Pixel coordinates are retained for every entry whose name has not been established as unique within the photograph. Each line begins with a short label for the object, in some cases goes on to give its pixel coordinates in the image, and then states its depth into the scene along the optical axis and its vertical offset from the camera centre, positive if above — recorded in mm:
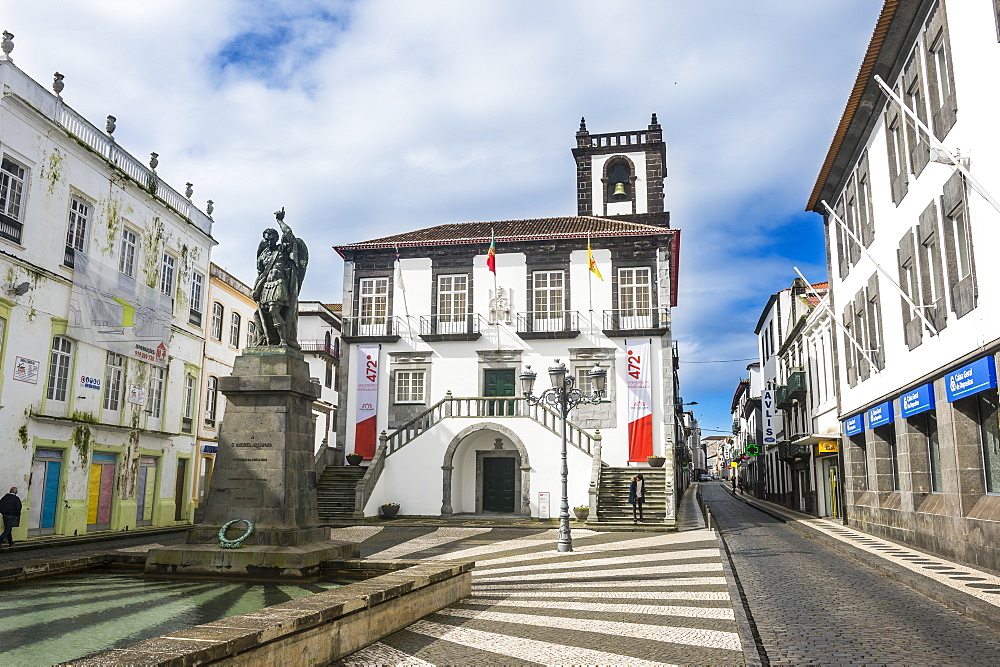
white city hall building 25828 +4247
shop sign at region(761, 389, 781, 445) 42125 +3215
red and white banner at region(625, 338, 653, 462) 27031 +2617
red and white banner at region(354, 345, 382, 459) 29047 +2520
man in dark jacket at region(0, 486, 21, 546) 17109 -955
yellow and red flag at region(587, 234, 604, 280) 27156 +7320
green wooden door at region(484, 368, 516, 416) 28797 +3355
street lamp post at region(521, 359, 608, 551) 15570 +1804
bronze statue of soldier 11578 +2784
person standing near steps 22047 -666
